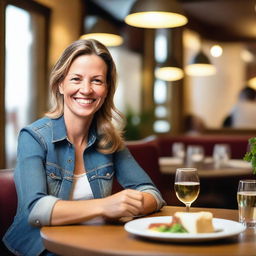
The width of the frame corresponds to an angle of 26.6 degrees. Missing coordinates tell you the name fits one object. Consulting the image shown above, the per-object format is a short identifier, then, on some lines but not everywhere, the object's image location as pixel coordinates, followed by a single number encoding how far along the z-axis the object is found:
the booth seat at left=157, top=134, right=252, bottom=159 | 5.68
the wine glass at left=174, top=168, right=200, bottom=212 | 1.82
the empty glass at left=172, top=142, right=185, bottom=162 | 4.85
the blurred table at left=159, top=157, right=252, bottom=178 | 3.67
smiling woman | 1.92
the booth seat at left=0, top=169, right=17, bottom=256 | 2.25
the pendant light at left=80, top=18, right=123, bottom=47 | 5.16
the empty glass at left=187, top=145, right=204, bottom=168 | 4.32
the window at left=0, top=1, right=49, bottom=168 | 5.58
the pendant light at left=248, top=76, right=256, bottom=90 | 9.13
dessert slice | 1.48
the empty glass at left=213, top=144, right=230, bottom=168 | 4.28
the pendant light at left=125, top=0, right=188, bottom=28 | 3.73
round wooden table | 1.35
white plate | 1.41
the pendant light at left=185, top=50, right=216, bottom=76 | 6.76
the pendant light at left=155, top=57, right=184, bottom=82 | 6.77
